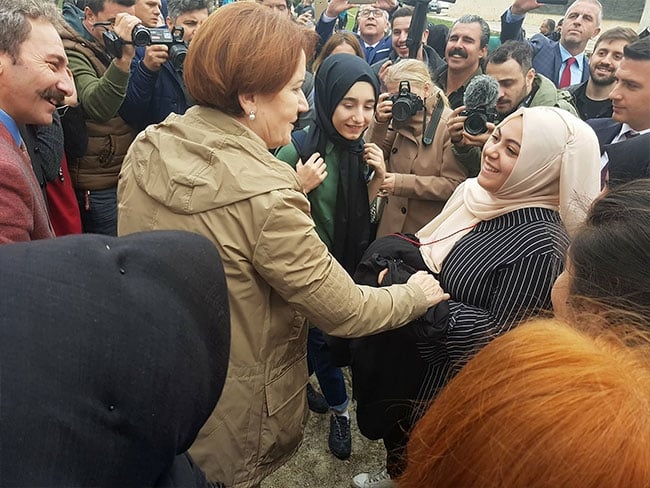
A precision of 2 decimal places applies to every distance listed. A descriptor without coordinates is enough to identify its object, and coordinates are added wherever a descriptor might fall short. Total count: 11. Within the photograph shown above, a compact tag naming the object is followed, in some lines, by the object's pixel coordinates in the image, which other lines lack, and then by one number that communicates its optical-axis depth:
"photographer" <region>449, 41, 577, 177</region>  3.02
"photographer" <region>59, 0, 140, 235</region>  2.44
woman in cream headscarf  1.46
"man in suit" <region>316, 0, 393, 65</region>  5.36
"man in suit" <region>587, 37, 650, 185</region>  2.58
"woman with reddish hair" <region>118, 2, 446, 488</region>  1.21
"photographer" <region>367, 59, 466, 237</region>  2.52
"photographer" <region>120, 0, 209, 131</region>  2.67
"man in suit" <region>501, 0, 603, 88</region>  4.90
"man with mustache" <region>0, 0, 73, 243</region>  1.40
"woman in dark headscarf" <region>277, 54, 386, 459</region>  2.24
